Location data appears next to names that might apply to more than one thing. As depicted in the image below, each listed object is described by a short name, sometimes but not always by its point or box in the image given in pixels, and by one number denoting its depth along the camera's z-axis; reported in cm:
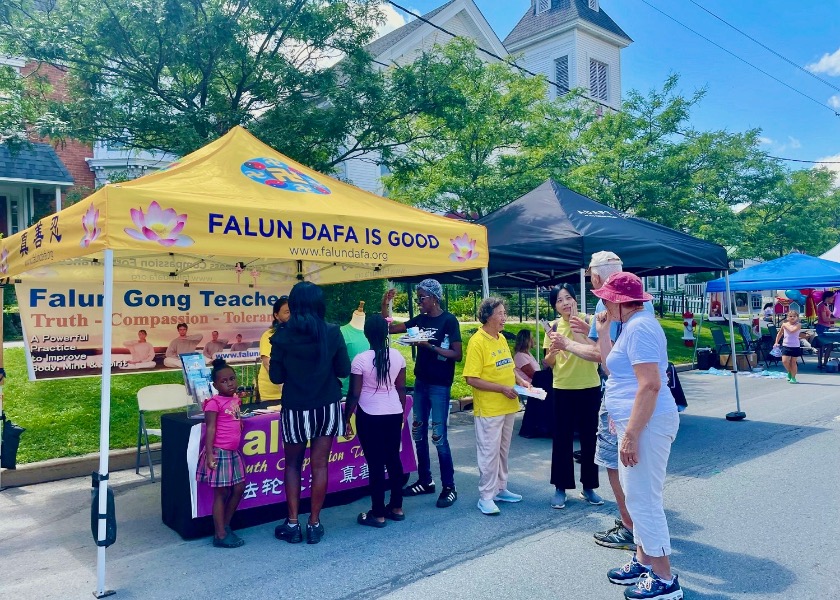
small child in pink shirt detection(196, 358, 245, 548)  443
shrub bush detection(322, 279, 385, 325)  1290
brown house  1558
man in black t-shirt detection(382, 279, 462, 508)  533
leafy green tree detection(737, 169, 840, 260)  2384
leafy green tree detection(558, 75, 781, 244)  1647
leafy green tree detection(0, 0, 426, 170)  822
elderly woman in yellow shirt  500
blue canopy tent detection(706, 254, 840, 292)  1506
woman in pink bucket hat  336
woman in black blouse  441
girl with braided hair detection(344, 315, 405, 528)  472
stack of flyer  555
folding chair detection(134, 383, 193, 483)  649
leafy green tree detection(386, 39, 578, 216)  1276
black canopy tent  738
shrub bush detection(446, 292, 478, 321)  1858
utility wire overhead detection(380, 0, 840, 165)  1190
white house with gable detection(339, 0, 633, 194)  2355
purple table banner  461
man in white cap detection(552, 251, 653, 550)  436
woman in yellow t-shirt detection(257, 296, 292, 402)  632
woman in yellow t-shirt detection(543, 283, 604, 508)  516
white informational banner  679
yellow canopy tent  418
